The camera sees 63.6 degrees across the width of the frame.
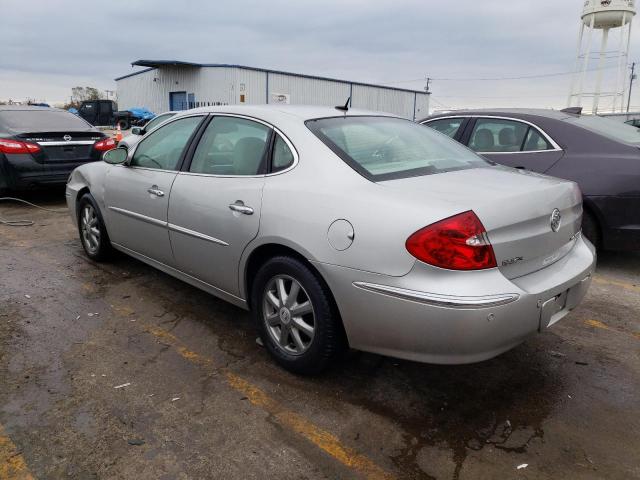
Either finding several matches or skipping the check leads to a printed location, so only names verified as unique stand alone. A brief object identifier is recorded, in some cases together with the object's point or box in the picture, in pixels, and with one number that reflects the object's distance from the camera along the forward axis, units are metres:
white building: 30.45
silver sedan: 2.31
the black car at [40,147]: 7.42
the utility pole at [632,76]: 72.94
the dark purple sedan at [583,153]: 4.64
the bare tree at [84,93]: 66.62
